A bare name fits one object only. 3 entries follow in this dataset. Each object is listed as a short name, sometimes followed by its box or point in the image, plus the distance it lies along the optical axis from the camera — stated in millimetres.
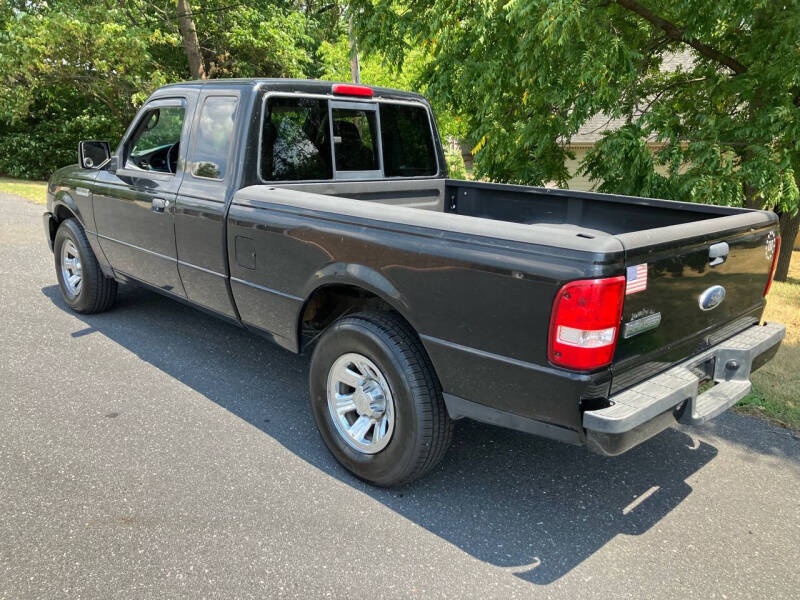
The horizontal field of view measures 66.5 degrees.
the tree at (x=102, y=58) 16172
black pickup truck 2361
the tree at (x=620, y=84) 5922
